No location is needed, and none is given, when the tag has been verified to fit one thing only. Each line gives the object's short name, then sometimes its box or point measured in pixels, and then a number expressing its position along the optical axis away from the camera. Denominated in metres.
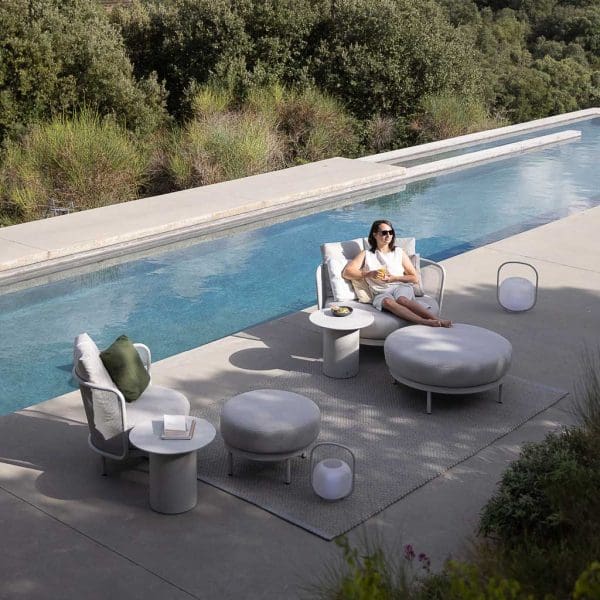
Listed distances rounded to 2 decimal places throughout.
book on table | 5.30
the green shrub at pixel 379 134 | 17.69
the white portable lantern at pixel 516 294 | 8.48
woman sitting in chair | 7.61
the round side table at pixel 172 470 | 5.21
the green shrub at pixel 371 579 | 3.26
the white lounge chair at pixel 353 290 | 7.55
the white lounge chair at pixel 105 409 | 5.57
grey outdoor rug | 5.41
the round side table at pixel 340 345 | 7.11
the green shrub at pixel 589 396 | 5.28
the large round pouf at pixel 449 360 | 6.55
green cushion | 5.90
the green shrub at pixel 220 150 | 13.59
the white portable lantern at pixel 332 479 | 5.34
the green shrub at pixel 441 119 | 18.23
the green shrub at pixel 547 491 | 4.41
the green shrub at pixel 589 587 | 2.93
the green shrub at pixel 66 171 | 12.12
